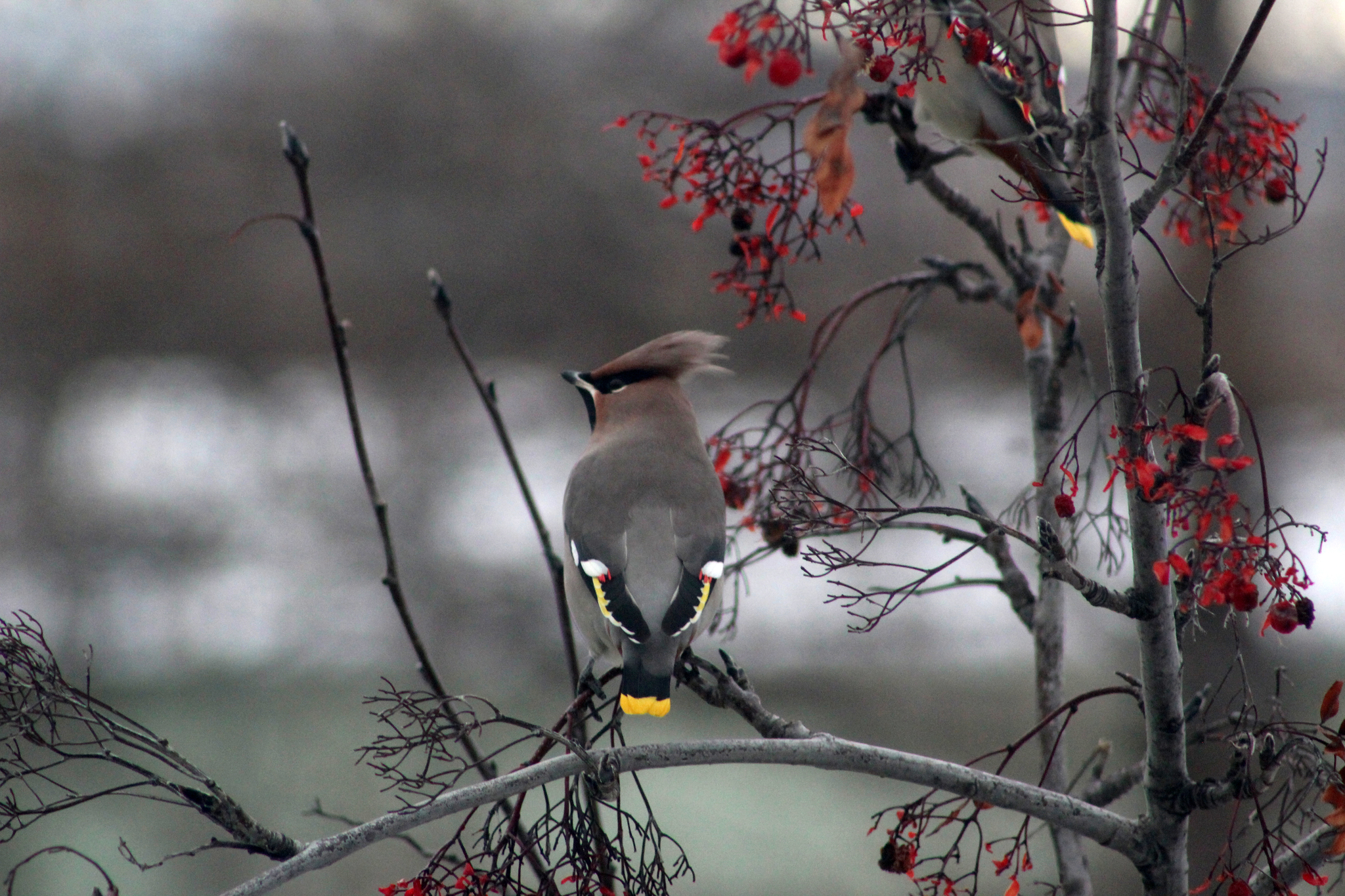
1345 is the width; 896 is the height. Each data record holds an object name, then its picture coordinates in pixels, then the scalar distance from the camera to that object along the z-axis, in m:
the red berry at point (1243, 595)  7.77
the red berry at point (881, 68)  7.82
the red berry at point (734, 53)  7.56
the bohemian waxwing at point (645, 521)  7.95
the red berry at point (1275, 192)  7.89
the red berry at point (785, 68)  7.72
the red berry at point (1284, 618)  7.80
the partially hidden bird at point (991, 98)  7.80
